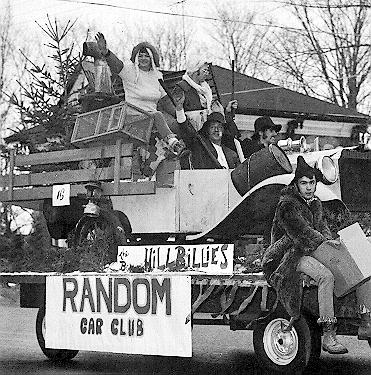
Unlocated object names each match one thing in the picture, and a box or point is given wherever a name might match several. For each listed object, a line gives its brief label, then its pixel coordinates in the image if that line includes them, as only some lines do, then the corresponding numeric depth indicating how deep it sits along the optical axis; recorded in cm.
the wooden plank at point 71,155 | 815
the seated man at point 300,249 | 666
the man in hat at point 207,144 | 801
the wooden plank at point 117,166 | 810
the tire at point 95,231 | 814
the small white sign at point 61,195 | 859
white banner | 720
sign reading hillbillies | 726
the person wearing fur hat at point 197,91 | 837
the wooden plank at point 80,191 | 786
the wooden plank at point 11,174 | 904
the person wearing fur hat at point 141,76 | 842
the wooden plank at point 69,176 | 812
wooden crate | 809
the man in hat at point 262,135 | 802
